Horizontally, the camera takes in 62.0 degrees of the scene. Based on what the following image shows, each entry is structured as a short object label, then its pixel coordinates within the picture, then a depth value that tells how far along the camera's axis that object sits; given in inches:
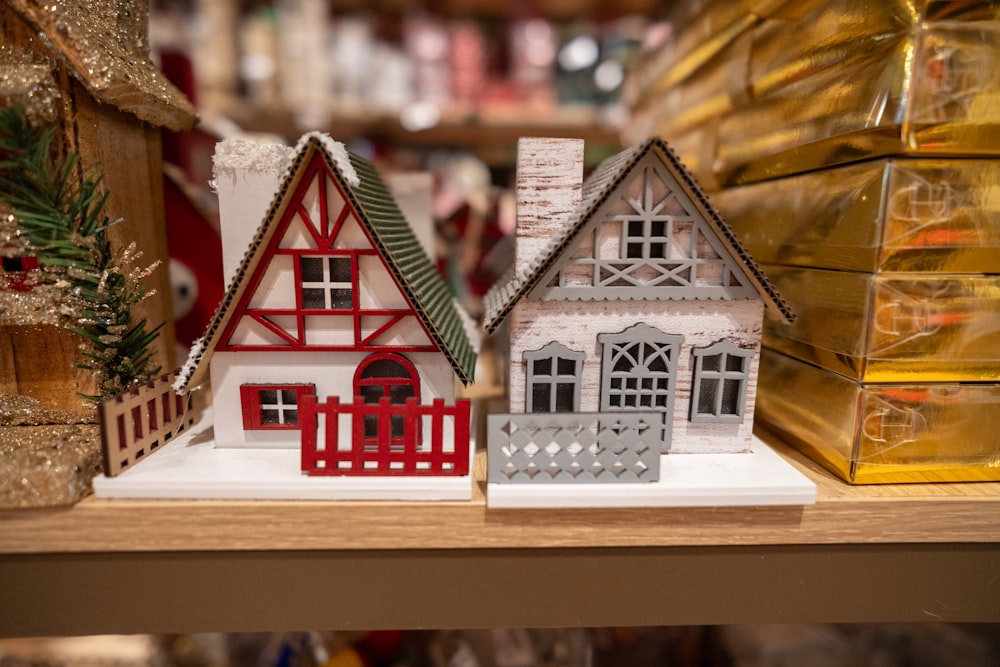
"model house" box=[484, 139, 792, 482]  13.8
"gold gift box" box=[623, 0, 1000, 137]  12.8
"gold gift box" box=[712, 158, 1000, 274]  13.0
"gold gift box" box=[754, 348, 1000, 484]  13.6
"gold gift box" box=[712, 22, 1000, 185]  12.6
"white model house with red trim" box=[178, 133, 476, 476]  13.6
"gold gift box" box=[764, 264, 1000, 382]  13.3
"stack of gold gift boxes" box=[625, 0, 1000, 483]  12.7
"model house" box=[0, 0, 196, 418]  13.5
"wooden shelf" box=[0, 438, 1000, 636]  13.0
